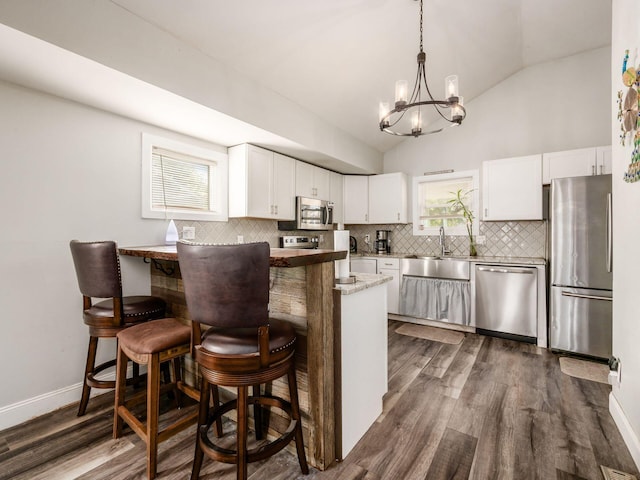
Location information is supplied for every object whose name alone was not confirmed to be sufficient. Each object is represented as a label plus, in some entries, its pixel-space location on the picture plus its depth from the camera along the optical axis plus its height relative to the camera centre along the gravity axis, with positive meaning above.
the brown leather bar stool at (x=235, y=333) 1.16 -0.43
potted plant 4.13 +0.42
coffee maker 4.87 -0.05
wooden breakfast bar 1.49 -0.51
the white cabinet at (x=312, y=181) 4.03 +0.83
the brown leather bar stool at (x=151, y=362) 1.49 -0.65
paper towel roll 1.61 -0.04
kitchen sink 3.74 -0.38
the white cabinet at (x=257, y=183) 3.27 +0.65
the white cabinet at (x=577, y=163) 3.18 +0.83
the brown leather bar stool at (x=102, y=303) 1.73 -0.42
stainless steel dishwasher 3.32 -0.72
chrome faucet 4.32 -0.11
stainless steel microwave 3.95 +0.33
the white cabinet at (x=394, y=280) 4.21 -0.57
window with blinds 2.70 +0.59
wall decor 1.62 +0.73
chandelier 2.08 +0.98
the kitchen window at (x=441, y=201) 4.30 +0.58
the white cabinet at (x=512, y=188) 3.52 +0.61
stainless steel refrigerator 2.79 -0.27
